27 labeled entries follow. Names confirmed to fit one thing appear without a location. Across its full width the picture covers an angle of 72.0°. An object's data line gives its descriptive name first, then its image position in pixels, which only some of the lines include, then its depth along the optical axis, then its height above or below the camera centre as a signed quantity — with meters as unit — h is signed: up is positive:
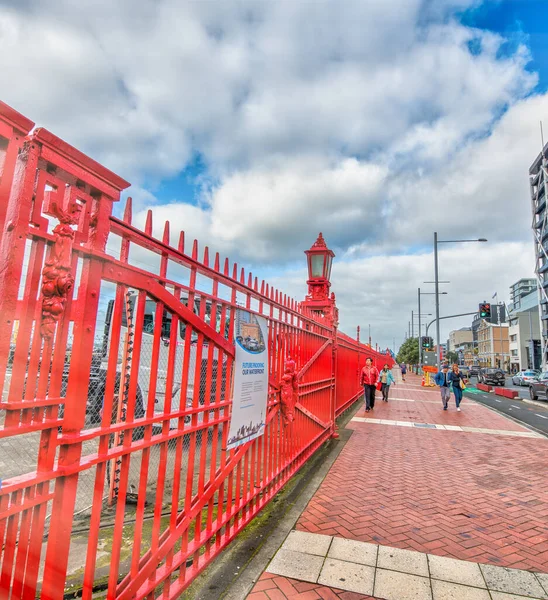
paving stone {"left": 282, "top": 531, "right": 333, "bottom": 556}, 3.10 -1.51
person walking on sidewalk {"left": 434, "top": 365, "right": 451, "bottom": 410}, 12.23 -0.49
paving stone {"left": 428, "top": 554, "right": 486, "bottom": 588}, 2.74 -1.51
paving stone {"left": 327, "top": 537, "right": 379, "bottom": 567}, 2.98 -1.51
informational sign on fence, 2.93 -0.15
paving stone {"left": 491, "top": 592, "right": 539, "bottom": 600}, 2.54 -1.51
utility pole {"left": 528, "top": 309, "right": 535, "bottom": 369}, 56.19 +2.67
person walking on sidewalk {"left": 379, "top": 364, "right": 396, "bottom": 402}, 13.86 -0.50
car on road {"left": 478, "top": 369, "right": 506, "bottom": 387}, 31.19 -0.57
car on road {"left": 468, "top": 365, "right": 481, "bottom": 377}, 50.28 -0.30
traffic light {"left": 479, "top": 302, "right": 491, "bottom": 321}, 19.48 +3.05
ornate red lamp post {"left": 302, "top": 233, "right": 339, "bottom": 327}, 7.11 +1.59
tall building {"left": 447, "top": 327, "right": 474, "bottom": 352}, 132.88 +11.35
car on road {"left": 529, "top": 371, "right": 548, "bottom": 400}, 16.95 -0.75
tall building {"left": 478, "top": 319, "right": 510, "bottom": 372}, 88.71 +5.69
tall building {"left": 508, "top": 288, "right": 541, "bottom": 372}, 71.07 +6.67
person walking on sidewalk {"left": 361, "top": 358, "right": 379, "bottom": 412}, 10.89 -0.43
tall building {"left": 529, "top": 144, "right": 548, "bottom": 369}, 55.38 +22.47
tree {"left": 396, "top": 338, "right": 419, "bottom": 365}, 57.83 +2.68
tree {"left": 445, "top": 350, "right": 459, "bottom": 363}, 107.50 +3.44
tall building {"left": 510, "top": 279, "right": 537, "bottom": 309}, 95.64 +21.25
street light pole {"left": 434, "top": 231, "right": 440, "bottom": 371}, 20.34 +4.23
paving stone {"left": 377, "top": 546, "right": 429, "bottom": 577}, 2.86 -1.51
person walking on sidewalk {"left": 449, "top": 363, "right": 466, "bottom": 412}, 12.10 -0.48
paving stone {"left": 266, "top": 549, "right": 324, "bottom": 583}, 2.74 -1.51
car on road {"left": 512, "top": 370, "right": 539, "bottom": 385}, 33.03 -0.55
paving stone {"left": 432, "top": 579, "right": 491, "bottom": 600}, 2.54 -1.52
